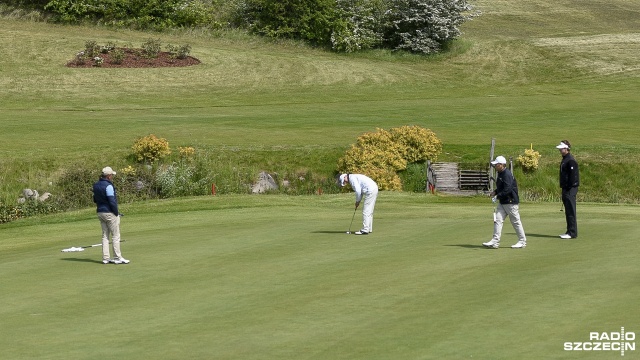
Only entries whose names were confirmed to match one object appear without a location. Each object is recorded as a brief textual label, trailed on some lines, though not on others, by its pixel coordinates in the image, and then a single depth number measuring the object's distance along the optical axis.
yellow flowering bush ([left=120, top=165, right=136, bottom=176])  46.03
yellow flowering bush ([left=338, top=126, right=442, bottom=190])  46.97
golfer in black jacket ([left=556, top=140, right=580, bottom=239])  25.11
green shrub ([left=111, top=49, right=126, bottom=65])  78.81
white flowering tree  88.50
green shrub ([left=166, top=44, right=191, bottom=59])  80.69
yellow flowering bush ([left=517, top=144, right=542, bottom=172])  48.84
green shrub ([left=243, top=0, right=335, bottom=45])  89.44
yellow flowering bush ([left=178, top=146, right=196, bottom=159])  48.56
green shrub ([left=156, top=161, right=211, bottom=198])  44.47
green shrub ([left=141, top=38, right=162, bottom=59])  80.19
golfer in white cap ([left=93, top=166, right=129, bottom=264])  22.84
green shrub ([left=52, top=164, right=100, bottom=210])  43.28
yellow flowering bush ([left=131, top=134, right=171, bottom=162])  48.22
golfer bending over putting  26.14
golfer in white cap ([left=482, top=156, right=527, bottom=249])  23.39
